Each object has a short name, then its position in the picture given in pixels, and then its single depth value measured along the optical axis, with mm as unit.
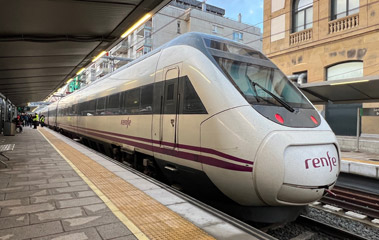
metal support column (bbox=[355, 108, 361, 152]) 11203
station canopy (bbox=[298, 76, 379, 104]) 9000
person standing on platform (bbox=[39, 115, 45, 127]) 34369
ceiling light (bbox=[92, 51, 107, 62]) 9016
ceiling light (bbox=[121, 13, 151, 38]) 6132
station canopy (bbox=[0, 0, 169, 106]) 5355
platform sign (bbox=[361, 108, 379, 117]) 10883
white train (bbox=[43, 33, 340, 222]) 3771
